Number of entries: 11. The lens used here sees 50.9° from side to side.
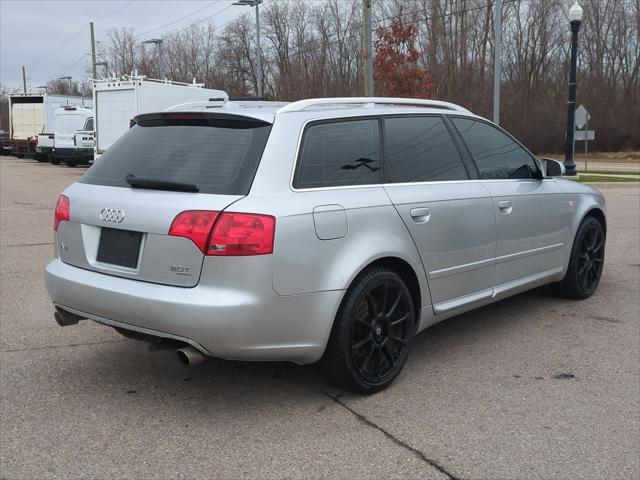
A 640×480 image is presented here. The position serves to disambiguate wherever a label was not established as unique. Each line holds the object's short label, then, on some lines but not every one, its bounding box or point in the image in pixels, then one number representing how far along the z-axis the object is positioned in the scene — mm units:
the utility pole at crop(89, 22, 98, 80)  52012
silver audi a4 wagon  3430
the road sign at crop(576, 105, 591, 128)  26305
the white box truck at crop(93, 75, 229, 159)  20438
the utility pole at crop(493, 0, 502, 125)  21531
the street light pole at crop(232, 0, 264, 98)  29766
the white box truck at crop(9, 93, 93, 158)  35156
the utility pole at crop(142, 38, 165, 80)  42375
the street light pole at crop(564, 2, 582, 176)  19125
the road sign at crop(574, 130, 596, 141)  24691
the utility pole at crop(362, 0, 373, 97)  17625
